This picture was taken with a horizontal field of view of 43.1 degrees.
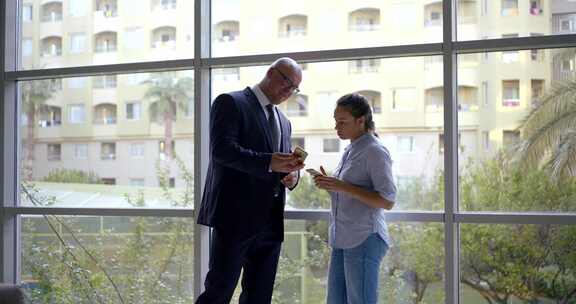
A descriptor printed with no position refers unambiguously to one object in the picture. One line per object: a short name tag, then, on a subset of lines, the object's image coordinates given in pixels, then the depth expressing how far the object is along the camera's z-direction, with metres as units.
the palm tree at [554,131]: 3.65
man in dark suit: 3.48
